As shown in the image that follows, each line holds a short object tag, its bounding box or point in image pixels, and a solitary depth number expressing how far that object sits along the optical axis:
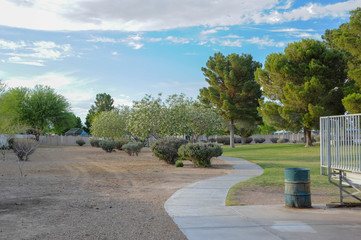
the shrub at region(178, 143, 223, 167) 20.03
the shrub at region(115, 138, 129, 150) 41.41
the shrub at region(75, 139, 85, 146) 64.50
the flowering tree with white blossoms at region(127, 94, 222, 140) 25.59
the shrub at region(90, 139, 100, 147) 55.73
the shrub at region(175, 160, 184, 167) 21.09
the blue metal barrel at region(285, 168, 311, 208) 8.52
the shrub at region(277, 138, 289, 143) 68.88
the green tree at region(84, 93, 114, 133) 107.88
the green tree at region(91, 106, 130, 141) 42.47
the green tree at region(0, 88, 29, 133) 33.47
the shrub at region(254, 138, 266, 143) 71.56
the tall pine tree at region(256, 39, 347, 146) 38.25
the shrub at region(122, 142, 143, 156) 32.72
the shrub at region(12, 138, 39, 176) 22.85
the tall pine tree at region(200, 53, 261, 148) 51.19
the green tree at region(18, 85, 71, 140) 58.09
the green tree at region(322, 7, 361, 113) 34.25
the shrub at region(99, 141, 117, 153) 38.84
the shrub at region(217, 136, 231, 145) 68.25
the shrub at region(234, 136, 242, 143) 73.06
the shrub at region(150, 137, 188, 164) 22.20
